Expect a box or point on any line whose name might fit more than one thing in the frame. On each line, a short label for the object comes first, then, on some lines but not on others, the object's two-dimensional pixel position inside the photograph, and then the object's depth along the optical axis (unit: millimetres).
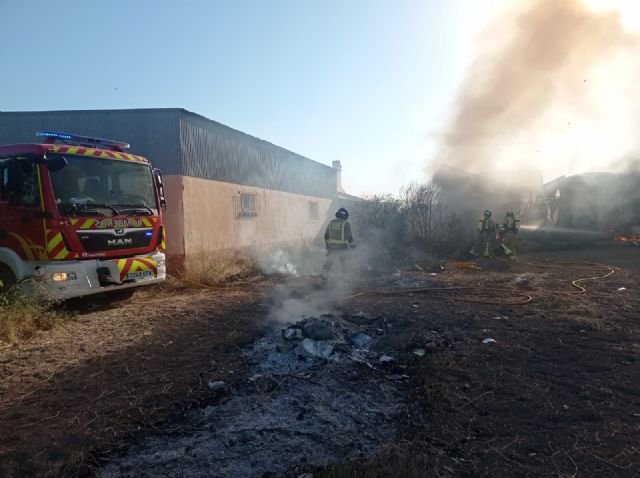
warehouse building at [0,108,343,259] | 9406
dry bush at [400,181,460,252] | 14273
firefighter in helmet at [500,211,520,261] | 12578
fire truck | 5543
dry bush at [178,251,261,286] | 9070
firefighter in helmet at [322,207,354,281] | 8727
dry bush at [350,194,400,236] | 15984
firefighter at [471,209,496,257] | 12828
